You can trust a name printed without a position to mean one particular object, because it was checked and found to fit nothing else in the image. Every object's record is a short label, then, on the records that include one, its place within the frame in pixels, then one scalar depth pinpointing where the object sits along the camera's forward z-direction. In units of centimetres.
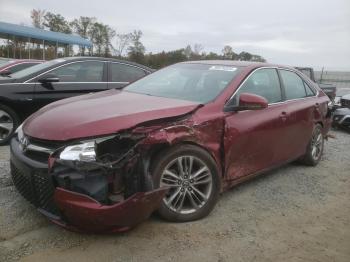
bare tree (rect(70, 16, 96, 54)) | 5031
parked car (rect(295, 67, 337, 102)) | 1274
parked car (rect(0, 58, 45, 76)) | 1065
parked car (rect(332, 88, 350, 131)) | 986
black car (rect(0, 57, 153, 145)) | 622
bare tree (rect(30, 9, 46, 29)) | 4853
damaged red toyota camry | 306
